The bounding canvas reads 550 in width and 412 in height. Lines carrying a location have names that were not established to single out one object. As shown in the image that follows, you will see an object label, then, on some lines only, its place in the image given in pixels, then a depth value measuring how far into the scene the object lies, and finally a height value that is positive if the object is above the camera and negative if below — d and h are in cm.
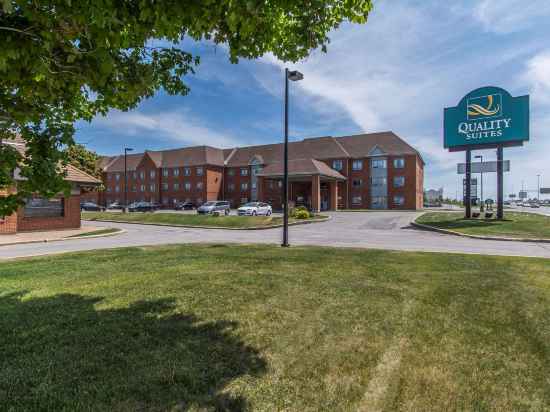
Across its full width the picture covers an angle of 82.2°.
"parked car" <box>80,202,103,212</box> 5547 -86
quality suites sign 2614 +702
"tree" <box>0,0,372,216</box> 278 +160
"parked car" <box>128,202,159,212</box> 5184 -84
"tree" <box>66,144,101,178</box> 3866 +563
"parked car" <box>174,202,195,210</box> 6249 -81
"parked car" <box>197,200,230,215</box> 3988 -77
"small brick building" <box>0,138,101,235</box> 1969 -75
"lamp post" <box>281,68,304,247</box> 1237 +189
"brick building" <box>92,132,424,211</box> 5184 +520
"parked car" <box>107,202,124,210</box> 6086 -95
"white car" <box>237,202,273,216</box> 3541 -91
